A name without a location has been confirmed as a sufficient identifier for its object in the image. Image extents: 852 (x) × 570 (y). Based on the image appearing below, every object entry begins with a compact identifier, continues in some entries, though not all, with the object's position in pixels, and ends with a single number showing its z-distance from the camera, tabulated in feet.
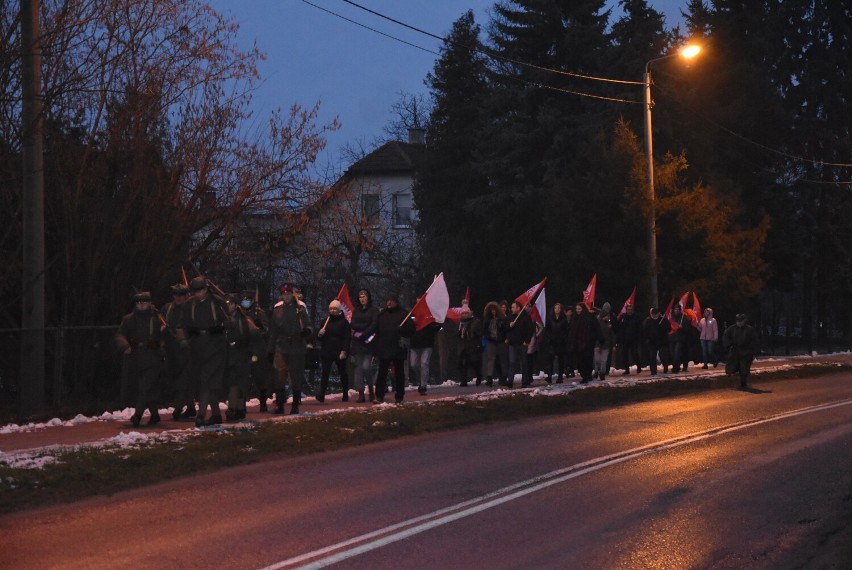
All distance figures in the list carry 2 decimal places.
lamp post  110.52
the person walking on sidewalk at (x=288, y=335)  57.72
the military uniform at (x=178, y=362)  52.26
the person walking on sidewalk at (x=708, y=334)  116.88
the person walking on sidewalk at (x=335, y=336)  65.51
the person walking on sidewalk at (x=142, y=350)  51.55
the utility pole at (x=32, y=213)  55.67
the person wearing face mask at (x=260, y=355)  56.33
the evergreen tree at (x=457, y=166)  162.79
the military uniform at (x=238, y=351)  52.31
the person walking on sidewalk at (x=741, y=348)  87.56
